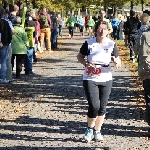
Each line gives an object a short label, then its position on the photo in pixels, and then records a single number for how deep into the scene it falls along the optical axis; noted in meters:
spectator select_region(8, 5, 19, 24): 13.55
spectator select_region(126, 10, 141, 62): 17.97
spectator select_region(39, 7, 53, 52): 20.80
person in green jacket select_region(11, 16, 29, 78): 13.51
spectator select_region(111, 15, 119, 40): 35.41
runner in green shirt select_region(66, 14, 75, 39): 34.69
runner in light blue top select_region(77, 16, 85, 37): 39.97
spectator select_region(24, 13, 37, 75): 15.10
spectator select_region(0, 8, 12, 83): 12.69
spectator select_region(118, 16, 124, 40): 33.13
